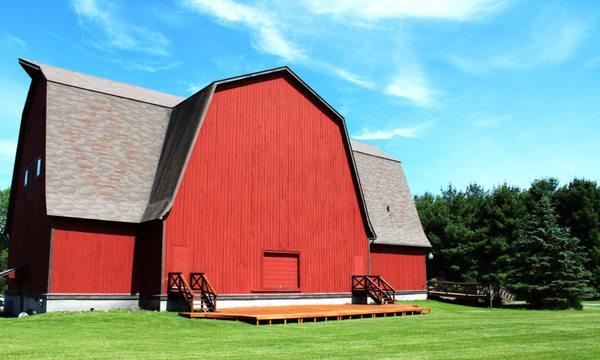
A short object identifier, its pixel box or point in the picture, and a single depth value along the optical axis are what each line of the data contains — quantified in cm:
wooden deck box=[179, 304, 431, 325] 1680
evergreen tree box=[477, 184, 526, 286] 4541
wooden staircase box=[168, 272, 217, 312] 1928
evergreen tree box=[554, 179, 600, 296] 4809
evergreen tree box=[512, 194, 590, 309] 2738
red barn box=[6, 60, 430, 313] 2069
